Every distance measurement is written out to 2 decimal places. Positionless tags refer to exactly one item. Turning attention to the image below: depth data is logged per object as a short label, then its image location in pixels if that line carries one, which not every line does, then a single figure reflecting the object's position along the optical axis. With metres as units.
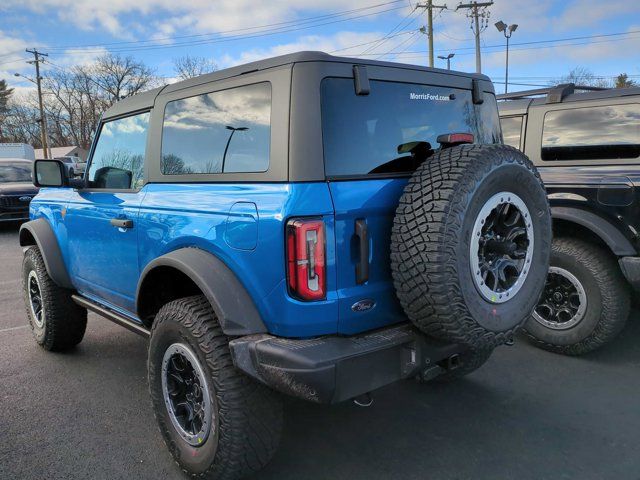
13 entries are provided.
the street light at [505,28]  30.98
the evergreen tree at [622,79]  40.55
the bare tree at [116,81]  67.50
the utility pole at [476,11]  31.42
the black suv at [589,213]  3.72
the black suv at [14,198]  11.68
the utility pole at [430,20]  26.75
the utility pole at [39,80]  47.16
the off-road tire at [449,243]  2.07
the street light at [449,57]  33.28
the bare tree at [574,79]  45.62
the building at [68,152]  65.58
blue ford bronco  2.11
